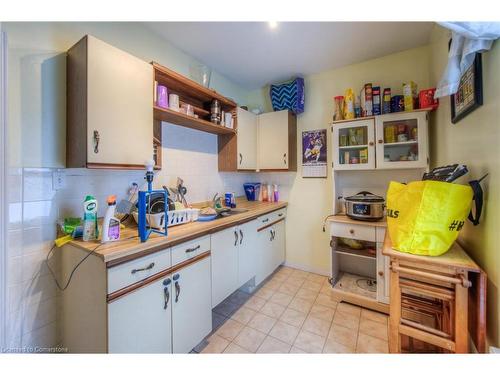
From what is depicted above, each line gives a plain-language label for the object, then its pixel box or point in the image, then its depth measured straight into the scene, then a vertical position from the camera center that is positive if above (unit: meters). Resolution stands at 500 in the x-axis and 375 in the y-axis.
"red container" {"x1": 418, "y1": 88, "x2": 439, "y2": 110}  1.72 +0.76
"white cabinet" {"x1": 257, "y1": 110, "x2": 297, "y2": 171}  2.53 +0.62
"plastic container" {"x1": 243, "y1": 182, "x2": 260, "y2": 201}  2.84 -0.02
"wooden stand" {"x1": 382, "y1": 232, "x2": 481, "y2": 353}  0.91 -0.51
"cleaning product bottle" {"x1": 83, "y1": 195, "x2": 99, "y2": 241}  1.11 -0.17
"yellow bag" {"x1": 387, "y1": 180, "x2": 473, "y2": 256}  0.94 -0.14
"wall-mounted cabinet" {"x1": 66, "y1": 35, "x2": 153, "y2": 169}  1.15 +0.52
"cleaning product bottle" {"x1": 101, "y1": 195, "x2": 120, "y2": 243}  1.08 -0.20
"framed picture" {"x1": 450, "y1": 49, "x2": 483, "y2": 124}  0.95 +0.50
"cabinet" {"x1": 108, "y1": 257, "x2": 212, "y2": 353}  1.01 -0.74
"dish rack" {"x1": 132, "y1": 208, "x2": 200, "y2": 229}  1.31 -0.20
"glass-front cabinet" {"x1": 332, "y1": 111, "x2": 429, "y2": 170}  1.81 +0.45
